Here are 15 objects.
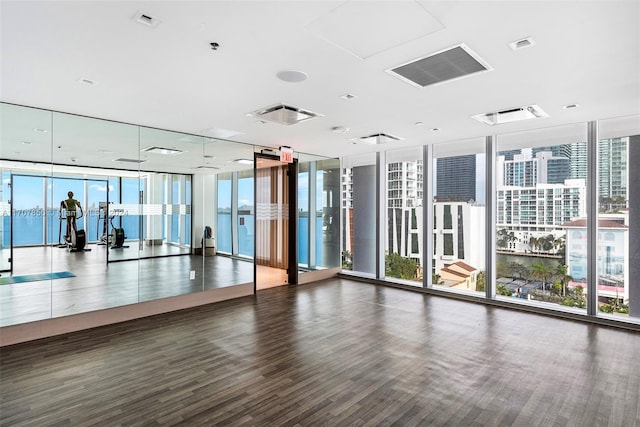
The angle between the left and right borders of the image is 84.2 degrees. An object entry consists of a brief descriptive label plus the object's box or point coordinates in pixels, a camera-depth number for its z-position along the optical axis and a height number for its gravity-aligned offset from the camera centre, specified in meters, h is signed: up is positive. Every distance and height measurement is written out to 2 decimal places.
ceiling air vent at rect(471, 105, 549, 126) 4.72 +1.39
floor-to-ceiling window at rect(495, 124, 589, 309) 5.70 -0.01
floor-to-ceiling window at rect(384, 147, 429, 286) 7.67 -0.01
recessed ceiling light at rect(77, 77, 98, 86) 3.62 +1.39
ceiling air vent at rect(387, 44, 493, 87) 3.10 +1.40
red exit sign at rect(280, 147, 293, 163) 7.44 +1.27
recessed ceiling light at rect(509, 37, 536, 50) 2.84 +1.40
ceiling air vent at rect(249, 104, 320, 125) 4.60 +1.36
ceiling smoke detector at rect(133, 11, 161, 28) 2.48 +1.40
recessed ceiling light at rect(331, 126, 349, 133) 5.72 +1.41
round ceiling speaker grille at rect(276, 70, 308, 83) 3.48 +1.40
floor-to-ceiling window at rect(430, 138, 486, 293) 6.78 -0.03
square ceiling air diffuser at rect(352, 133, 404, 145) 6.34 +1.41
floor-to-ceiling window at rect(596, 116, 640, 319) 5.20 -0.06
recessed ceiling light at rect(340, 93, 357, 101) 4.12 +1.40
